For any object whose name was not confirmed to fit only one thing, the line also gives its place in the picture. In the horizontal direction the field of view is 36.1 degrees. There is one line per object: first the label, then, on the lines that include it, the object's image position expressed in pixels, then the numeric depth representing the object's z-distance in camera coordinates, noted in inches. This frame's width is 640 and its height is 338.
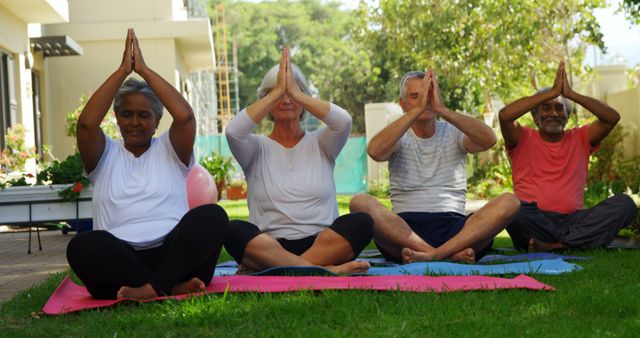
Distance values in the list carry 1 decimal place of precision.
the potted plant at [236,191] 843.4
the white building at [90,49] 684.7
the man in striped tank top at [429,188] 248.8
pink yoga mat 185.5
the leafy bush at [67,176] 354.0
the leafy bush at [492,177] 670.5
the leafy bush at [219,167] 789.9
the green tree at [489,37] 623.8
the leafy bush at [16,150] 508.7
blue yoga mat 215.8
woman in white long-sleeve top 221.6
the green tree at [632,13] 381.1
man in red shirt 275.6
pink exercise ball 308.5
